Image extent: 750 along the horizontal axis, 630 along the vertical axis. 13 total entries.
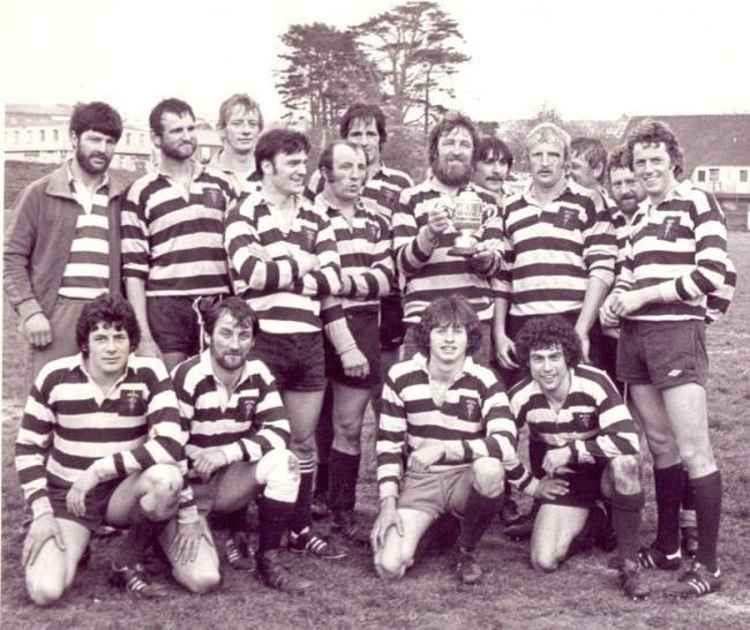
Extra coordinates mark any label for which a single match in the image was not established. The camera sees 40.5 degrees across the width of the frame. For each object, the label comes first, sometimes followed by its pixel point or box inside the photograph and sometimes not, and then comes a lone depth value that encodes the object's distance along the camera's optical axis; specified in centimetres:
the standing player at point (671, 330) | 396
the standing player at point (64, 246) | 429
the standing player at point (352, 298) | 452
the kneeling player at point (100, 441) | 381
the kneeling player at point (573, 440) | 407
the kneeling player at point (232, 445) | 395
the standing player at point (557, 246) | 453
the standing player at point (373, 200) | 494
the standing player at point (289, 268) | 417
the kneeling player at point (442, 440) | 414
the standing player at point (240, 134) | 484
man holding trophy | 450
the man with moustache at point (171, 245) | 432
